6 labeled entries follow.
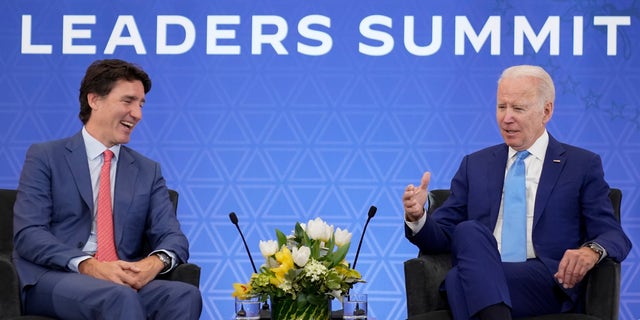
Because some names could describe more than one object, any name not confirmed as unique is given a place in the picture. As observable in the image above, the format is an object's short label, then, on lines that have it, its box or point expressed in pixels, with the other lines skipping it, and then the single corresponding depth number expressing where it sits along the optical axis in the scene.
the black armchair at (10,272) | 6.23
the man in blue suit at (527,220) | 6.25
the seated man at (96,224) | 6.41
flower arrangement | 5.90
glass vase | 5.93
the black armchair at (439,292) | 6.41
